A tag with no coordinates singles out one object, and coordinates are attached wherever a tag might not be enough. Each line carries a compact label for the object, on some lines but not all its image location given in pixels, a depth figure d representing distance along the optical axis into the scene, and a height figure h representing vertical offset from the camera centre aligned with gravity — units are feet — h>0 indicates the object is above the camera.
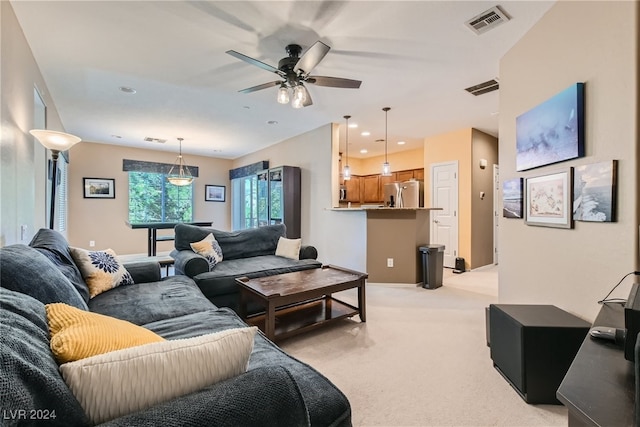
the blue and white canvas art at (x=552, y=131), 6.00 +1.99
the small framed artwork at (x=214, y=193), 26.16 +1.87
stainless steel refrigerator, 19.10 +1.30
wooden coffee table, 7.46 -2.33
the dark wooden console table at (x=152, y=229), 15.14 -0.93
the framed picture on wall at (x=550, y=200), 6.32 +0.32
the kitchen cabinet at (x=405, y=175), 22.10 +3.00
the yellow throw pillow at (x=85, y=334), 2.37 -1.17
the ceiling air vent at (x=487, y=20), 7.03 +5.00
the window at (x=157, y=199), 22.59 +1.11
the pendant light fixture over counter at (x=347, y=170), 15.11 +2.46
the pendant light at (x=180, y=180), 19.66 +2.29
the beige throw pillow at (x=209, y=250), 10.74 -1.47
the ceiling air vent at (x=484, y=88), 10.83 +5.00
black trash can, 13.23 -2.53
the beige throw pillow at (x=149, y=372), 2.03 -1.26
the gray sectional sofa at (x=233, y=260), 9.23 -1.95
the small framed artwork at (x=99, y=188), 20.54 +1.84
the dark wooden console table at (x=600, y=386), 2.39 -1.69
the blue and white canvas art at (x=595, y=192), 5.28 +0.43
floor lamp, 7.32 +1.98
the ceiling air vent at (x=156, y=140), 19.53 +5.18
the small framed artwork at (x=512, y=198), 8.13 +0.44
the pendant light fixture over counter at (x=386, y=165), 13.67 +2.47
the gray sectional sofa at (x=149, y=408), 1.75 -1.36
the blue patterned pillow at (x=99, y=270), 7.07 -1.51
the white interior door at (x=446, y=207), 17.34 +0.36
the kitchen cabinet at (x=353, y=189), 25.35 +2.16
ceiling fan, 7.92 +3.97
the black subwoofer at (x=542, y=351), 5.28 -2.62
